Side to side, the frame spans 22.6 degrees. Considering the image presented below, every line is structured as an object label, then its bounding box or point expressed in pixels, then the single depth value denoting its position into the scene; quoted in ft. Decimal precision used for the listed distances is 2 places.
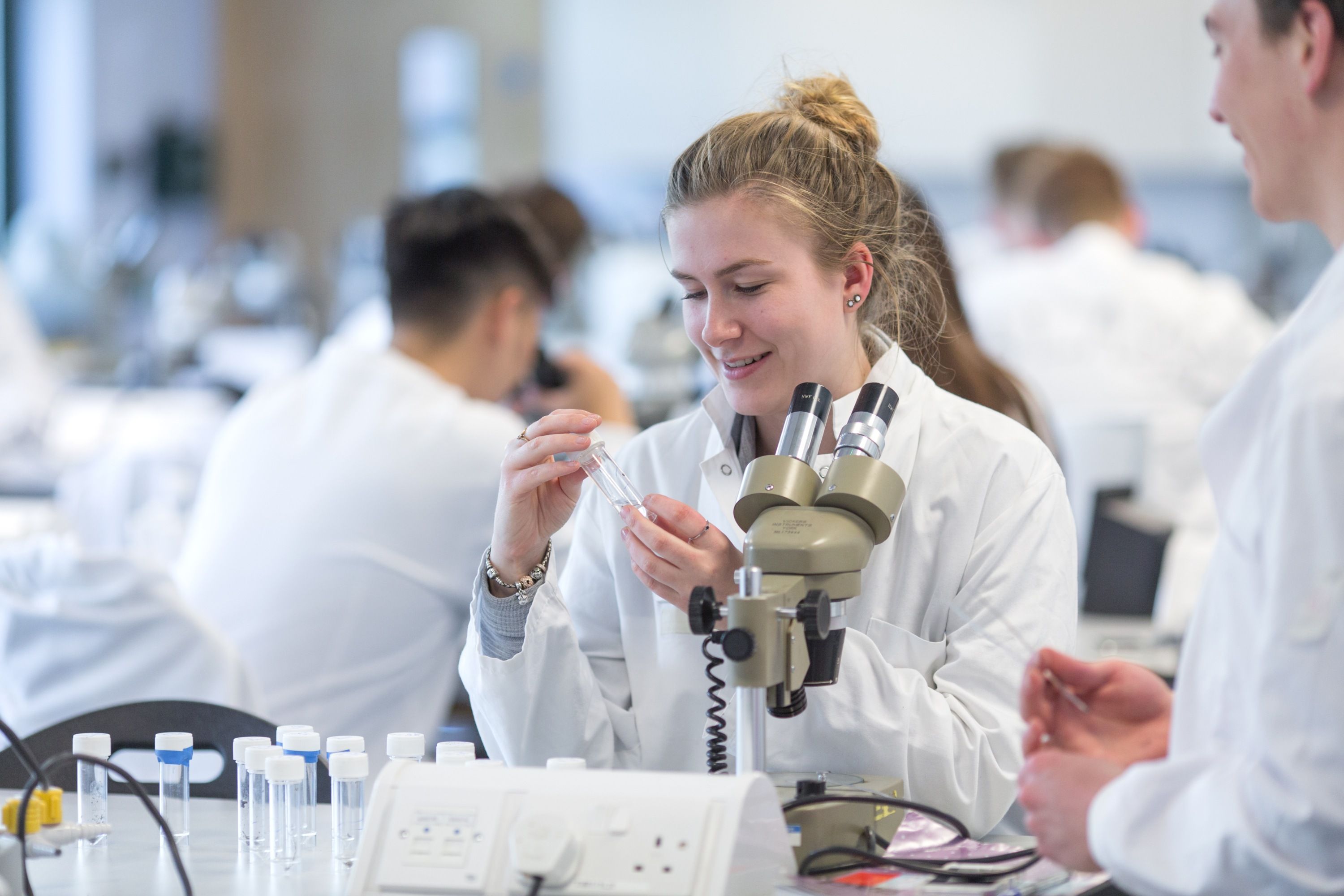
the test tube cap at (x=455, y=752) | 7.98
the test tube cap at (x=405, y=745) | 8.17
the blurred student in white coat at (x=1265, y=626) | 7.08
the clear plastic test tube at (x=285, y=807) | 7.99
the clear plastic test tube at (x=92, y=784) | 8.36
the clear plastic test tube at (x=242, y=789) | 8.27
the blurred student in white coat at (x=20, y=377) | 17.66
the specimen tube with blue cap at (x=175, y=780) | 8.32
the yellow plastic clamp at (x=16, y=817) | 7.87
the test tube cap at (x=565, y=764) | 7.75
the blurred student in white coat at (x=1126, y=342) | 18.66
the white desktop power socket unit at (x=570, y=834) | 7.43
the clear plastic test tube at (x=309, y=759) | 8.20
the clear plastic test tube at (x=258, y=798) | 8.15
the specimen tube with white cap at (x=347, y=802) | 8.08
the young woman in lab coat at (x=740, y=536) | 8.36
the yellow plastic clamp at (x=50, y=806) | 8.01
